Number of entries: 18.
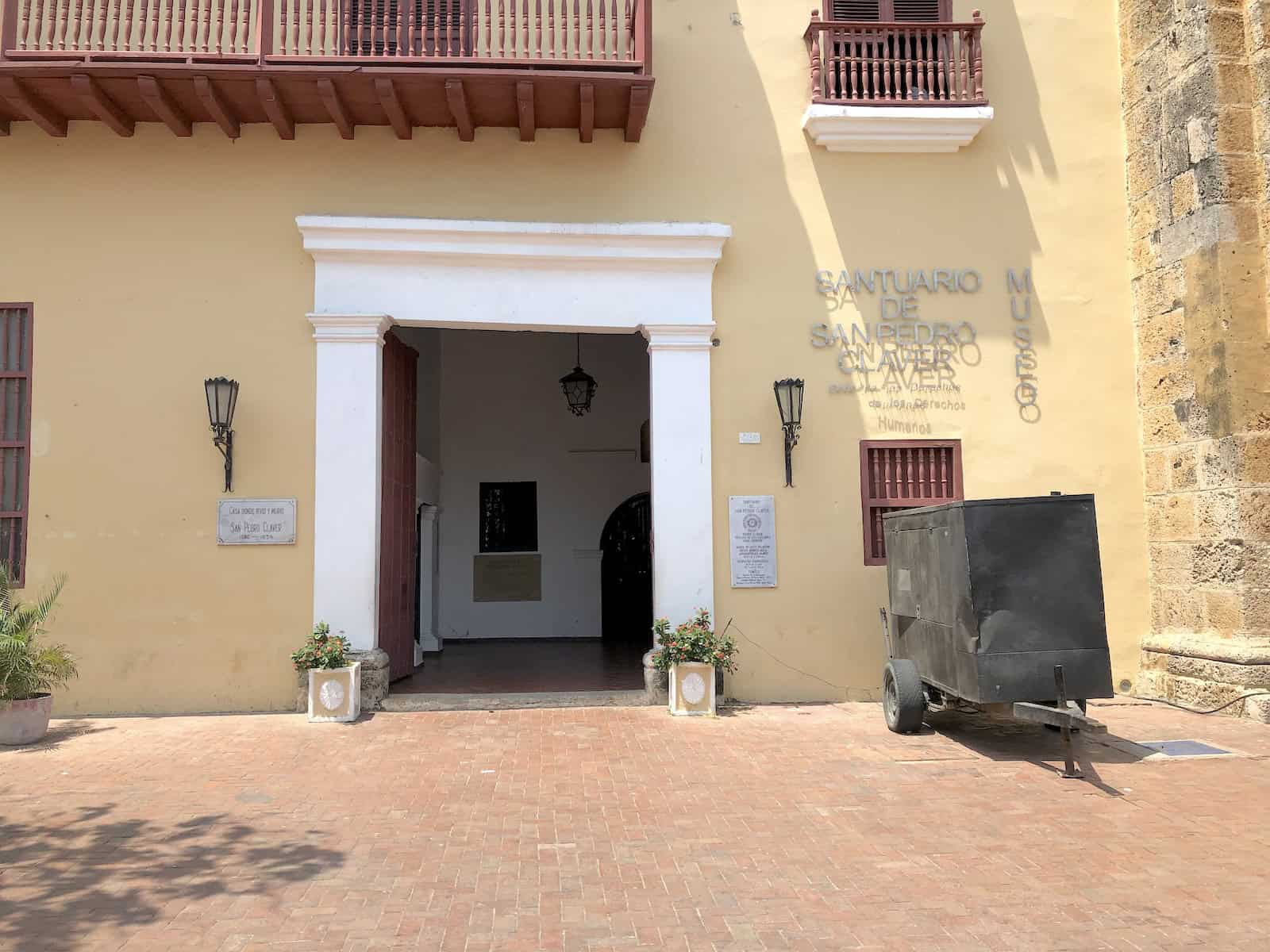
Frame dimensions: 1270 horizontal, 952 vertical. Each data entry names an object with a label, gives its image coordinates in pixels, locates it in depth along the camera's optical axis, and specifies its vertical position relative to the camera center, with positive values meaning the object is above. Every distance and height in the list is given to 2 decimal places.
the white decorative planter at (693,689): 8.88 -1.16
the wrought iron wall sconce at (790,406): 9.53 +1.56
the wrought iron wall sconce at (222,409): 9.05 +1.53
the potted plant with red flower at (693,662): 8.89 -0.92
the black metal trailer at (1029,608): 6.78 -0.35
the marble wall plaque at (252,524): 9.20 +0.44
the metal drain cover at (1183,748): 7.36 -1.50
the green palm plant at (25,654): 7.76 -0.67
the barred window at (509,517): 16.00 +0.83
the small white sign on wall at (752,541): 9.55 +0.22
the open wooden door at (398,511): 9.97 +0.62
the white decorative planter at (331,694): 8.65 -1.13
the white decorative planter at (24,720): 7.75 -1.20
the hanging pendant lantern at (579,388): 13.74 +2.55
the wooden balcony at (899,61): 9.77 +5.15
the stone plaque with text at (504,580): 15.89 -0.23
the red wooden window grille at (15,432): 9.16 +1.37
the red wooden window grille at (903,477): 9.74 +0.85
